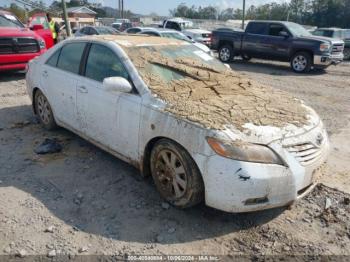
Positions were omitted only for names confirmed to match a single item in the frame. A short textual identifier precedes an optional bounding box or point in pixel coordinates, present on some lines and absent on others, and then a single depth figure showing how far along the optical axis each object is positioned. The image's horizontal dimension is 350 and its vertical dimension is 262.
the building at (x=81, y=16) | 47.53
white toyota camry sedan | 2.96
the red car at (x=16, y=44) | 9.05
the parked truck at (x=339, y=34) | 16.36
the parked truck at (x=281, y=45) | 12.55
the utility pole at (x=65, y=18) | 16.81
